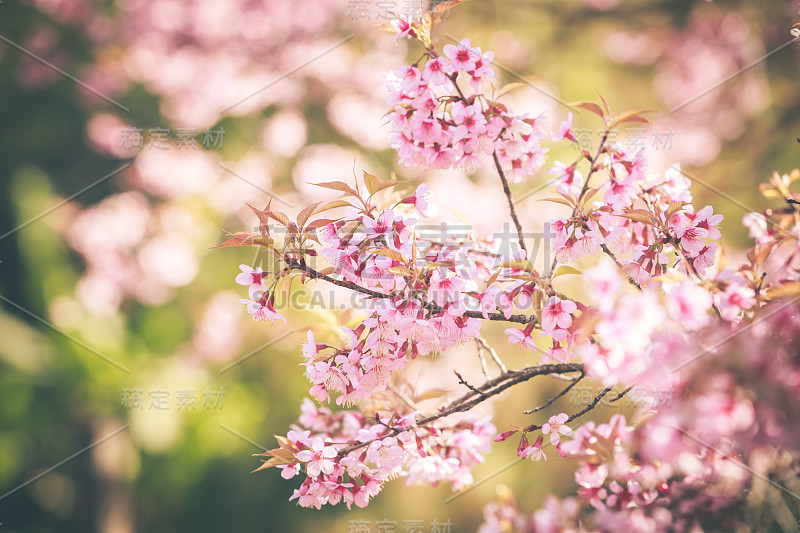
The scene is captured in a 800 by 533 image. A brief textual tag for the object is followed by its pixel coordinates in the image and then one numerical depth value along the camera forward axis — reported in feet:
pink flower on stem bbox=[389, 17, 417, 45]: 5.33
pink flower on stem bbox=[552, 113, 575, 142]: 5.45
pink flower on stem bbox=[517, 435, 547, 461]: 5.30
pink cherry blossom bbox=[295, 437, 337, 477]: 5.23
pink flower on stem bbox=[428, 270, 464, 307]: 5.16
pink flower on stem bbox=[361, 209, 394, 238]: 5.17
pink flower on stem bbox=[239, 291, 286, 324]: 5.23
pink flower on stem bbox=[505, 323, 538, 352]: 5.23
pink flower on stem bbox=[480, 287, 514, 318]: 5.19
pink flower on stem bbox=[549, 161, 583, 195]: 5.45
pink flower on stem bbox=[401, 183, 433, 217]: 5.22
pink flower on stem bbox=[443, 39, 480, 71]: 5.30
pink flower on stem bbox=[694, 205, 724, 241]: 5.25
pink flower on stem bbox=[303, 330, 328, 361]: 5.27
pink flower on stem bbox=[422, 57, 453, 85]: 5.29
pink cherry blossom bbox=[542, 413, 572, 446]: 5.27
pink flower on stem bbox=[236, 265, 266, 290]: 5.23
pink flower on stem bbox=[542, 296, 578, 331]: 5.13
